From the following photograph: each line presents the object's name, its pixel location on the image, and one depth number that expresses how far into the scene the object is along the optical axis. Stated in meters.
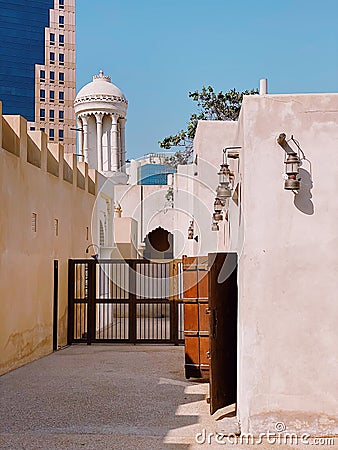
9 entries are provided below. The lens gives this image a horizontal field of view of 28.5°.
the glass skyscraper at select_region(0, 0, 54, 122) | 83.25
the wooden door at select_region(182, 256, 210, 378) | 10.19
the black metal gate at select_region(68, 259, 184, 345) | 15.09
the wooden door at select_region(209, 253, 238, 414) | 7.65
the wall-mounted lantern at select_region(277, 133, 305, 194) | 6.44
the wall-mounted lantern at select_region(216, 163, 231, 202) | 8.60
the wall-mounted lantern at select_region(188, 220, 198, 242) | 17.30
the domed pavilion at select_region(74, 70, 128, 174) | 34.06
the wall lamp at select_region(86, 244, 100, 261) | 17.86
